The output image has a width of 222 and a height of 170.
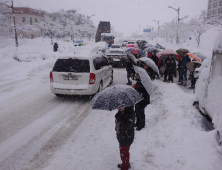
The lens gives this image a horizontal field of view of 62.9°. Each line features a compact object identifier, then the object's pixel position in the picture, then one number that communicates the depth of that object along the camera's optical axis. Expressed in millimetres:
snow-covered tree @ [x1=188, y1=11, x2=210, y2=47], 46919
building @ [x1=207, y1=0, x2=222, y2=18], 82662
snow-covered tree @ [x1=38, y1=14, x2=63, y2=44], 56562
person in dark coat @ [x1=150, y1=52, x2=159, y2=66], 10273
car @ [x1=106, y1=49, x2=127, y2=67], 16328
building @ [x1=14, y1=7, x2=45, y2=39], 63306
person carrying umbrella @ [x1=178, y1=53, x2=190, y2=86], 9107
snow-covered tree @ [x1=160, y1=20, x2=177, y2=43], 64400
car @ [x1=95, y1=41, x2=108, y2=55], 27766
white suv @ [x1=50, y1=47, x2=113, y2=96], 7055
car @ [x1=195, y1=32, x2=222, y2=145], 3584
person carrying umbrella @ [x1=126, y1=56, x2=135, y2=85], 9541
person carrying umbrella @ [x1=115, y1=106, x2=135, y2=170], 3113
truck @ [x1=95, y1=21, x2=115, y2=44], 36188
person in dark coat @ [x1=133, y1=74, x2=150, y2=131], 4613
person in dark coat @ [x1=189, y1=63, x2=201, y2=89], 8818
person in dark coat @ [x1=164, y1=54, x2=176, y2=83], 9359
